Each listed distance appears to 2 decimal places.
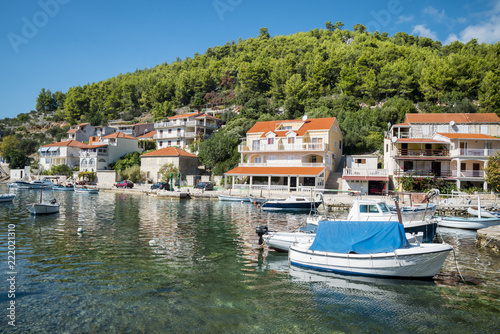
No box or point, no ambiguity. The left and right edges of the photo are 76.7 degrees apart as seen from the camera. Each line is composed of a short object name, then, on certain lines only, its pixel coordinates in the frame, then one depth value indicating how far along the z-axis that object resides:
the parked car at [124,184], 55.47
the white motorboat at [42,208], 26.05
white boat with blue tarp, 11.91
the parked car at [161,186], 50.91
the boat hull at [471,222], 24.02
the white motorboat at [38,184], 56.97
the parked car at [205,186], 49.34
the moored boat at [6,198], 33.19
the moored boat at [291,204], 33.16
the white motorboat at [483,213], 26.16
